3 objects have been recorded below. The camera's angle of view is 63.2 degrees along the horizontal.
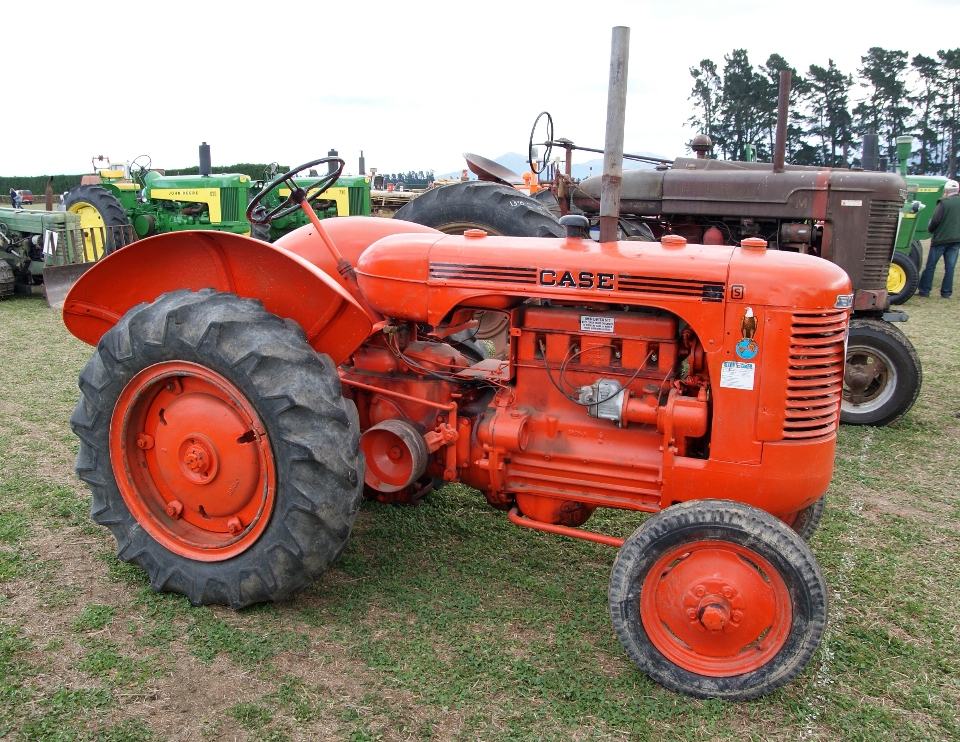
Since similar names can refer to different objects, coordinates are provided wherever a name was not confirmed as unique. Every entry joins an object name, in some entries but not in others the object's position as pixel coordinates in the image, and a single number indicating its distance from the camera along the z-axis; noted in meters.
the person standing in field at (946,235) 10.70
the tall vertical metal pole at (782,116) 5.13
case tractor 2.53
